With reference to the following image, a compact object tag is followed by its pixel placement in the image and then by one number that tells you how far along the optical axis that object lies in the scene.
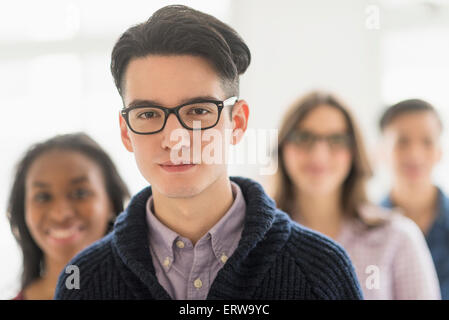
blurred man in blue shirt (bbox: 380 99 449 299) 1.56
